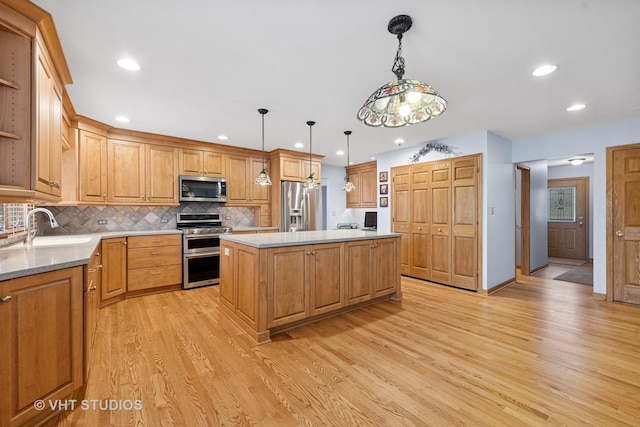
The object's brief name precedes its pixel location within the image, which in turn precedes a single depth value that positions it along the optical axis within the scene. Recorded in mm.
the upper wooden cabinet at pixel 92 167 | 3619
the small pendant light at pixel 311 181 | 3691
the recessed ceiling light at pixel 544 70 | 2266
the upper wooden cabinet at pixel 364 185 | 6535
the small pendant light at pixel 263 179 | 3455
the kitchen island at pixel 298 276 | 2607
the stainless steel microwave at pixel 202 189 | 4527
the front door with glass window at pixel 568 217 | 6648
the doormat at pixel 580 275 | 4796
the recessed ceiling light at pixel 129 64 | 2189
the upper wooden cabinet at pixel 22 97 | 1641
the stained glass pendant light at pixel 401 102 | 1544
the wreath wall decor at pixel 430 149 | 4535
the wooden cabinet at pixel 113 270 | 3465
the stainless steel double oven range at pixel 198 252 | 4242
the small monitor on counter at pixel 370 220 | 6605
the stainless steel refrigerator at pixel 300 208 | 5281
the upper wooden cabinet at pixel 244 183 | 5043
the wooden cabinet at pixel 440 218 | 4238
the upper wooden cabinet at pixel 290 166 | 5242
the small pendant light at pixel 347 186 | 3904
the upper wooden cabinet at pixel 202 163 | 4594
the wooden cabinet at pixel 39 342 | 1401
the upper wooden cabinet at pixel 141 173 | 4012
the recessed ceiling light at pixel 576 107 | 3090
